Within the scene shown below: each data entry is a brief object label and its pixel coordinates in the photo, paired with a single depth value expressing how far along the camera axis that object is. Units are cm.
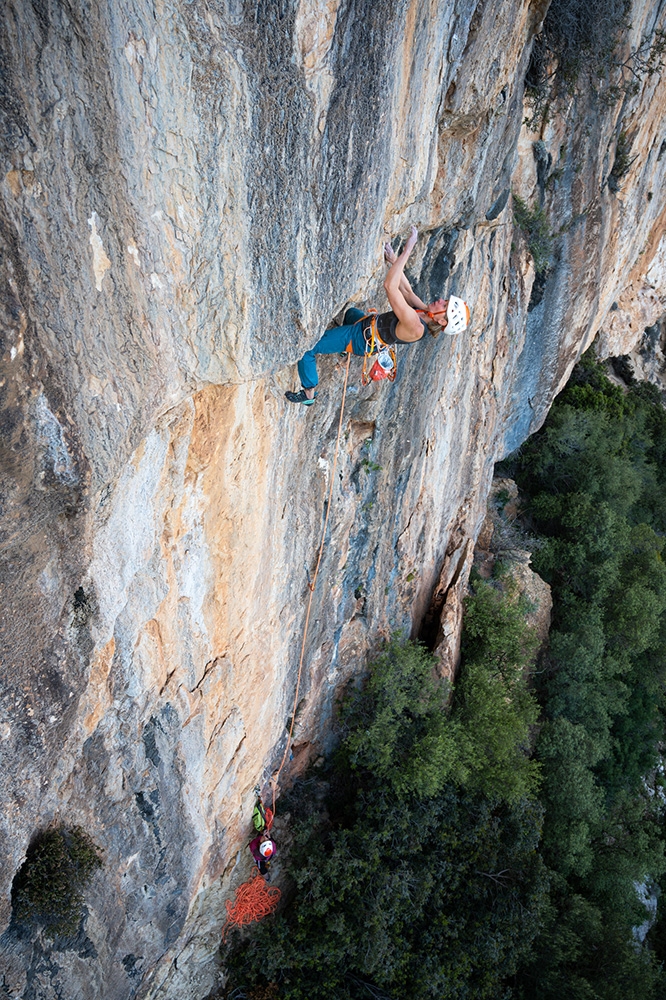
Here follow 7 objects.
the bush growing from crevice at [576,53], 792
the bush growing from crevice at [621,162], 1002
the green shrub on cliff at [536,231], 919
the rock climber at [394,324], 455
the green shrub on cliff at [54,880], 411
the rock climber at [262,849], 693
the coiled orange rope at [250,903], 732
